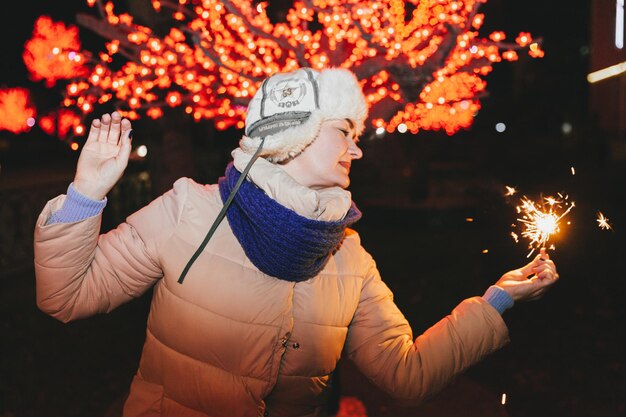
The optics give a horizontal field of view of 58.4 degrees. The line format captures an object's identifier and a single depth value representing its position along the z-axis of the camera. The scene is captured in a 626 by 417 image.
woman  1.97
